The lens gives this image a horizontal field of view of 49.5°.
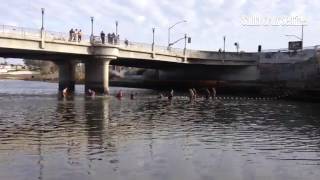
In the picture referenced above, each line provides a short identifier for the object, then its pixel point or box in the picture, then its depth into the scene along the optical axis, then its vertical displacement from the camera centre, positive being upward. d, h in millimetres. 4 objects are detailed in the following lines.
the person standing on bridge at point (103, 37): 50364 +6336
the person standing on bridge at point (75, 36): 46549 +5941
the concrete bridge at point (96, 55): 41740 +4023
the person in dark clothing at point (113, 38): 51524 +6386
